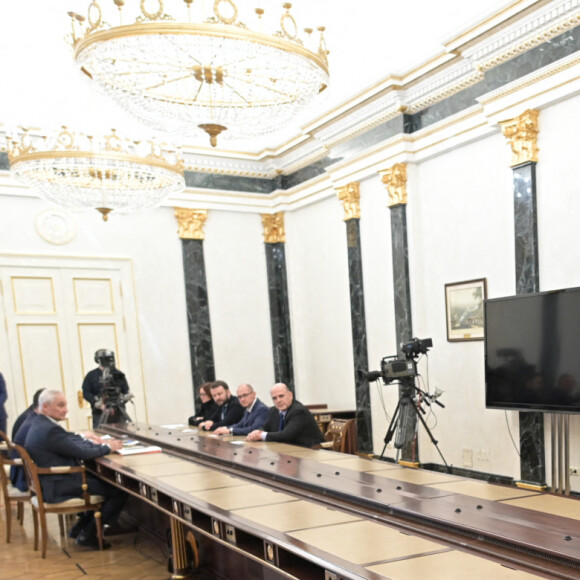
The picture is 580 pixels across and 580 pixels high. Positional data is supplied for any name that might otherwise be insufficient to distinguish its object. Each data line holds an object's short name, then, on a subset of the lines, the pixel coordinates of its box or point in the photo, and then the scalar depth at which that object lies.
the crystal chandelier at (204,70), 3.76
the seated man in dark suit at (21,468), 5.61
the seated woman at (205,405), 7.89
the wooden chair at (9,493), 5.34
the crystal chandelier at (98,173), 5.82
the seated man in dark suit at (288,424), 5.62
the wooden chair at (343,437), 5.76
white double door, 8.09
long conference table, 2.20
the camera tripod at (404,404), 6.32
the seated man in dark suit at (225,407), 7.14
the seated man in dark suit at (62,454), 4.93
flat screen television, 5.07
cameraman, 7.84
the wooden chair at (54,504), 4.70
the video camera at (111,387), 7.70
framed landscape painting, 6.53
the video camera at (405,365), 6.24
